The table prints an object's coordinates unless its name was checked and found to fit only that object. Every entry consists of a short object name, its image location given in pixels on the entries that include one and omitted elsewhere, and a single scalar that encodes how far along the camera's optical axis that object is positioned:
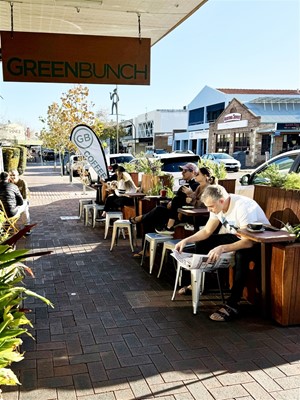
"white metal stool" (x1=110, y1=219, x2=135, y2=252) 5.88
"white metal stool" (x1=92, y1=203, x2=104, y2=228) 7.52
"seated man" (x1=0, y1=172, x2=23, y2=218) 5.92
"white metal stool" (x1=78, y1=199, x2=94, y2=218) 8.41
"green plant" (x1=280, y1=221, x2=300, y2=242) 3.42
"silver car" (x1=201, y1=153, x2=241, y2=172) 22.31
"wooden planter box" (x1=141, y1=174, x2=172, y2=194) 8.15
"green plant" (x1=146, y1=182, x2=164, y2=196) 7.30
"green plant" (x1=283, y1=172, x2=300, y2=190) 4.17
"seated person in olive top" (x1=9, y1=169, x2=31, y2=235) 6.88
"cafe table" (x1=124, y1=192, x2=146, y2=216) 6.43
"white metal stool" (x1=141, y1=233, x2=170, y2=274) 4.74
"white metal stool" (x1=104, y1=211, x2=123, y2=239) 6.64
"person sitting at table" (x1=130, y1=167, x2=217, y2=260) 4.90
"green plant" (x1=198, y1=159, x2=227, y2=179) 6.75
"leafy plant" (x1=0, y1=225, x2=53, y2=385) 2.09
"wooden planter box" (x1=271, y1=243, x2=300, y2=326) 3.23
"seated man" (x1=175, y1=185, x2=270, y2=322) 3.46
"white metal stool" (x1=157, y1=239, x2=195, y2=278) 4.27
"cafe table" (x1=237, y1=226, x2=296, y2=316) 3.22
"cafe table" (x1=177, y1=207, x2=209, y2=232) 4.53
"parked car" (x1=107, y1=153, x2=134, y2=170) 17.27
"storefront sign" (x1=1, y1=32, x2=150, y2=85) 3.83
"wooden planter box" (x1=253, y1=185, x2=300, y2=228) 4.13
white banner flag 8.54
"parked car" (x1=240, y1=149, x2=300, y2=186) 5.63
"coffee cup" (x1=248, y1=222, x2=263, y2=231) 3.37
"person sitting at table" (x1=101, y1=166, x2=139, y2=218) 6.84
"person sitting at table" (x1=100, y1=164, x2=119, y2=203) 8.27
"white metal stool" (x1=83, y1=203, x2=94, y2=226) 7.90
